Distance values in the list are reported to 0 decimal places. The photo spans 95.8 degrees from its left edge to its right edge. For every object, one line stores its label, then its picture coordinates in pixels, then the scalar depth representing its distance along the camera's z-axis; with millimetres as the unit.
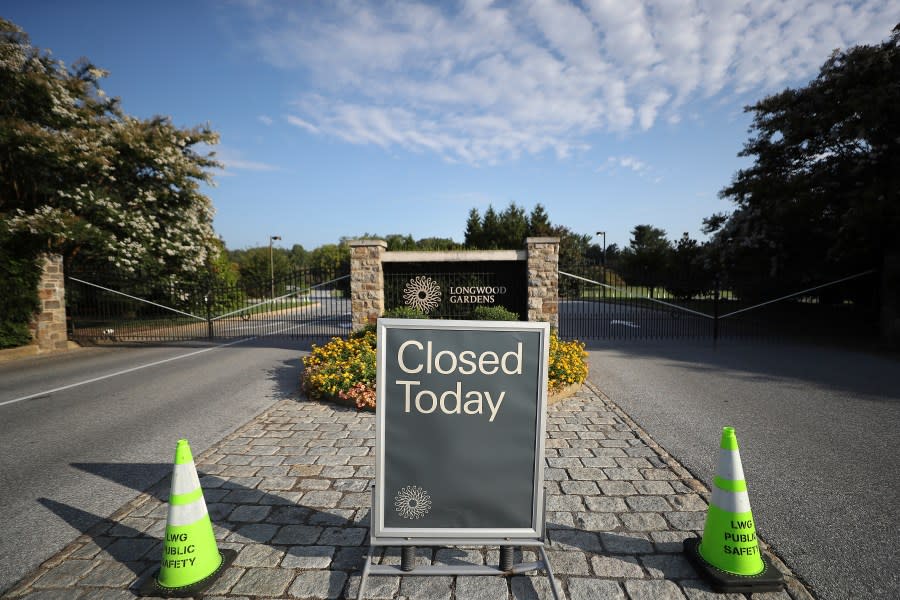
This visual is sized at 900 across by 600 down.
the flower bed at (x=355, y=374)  5872
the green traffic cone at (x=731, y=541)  2412
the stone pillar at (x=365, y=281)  9289
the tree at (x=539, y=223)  30750
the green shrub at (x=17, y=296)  9469
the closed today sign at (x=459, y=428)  2402
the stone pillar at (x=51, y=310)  10305
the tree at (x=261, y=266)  32441
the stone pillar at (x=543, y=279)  9039
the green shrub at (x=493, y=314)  7812
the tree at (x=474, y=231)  36819
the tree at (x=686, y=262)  17894
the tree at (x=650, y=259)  26156
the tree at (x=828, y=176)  9742
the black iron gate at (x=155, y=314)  11648
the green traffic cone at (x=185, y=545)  2434
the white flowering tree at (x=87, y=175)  11062
